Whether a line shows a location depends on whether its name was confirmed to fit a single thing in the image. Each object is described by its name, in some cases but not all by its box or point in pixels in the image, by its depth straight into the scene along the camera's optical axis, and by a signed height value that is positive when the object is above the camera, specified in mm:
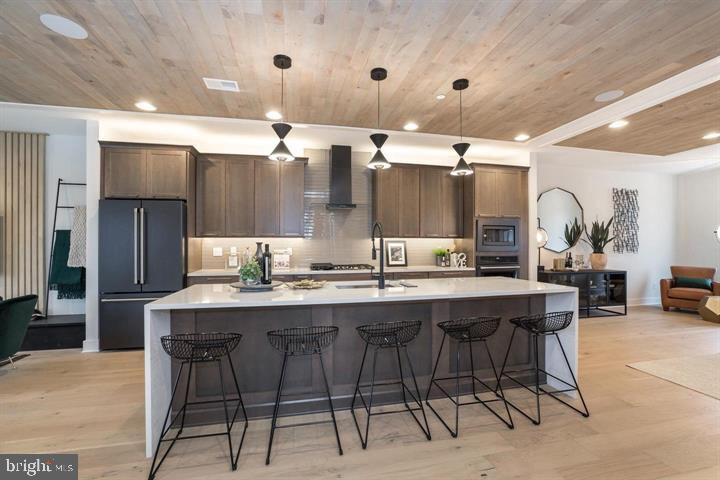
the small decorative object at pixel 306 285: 2844 -361
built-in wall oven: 5133 -361
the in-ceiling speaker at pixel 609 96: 3508 +1579
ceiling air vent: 3215 +1580
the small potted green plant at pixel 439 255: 5402 -208
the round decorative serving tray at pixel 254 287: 2678 -347
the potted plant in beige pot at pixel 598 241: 6195 +16
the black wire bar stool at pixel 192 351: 2057 -687
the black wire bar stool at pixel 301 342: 2232 -681
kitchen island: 2252 -632
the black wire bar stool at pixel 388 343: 2348 -713
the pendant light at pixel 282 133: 2877 +986
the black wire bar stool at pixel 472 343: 2502 -891
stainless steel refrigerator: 3988 -244
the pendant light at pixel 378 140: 3034 +982
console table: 5828 -794
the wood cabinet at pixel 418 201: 5141 +655
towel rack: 4477 +408
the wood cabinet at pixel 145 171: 4109 +920
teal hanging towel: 4406 -376
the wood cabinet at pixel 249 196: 4617 +669
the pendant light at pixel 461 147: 3238 +1010
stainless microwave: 5164 +117
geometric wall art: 6883 +452
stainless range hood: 4953 +971
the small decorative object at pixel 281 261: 4888 -255
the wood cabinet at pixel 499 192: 5199 +802
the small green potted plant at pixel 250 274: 2730 -248
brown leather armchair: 5934 -901
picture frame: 5336 -176
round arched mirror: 6414 +471
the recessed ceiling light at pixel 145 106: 3756 +1589
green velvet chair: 3287 -778
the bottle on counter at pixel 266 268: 2783 -203
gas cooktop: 4836 -341
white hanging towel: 4328 +61
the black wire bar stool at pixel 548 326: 2633 -677
